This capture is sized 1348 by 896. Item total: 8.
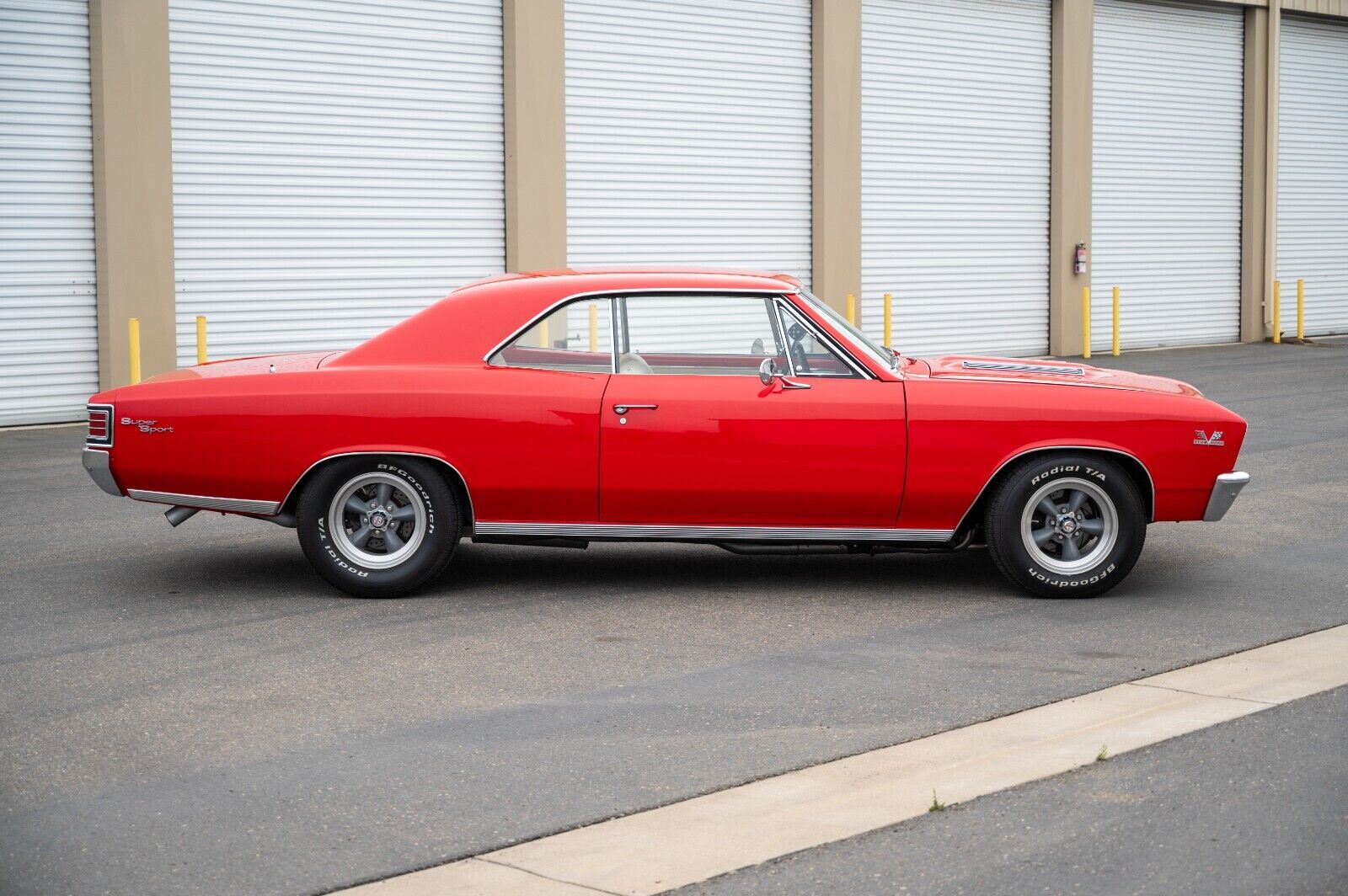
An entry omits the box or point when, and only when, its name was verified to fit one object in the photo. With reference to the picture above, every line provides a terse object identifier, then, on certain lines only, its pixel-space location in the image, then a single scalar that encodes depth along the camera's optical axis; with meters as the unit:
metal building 15.88
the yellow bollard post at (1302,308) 26.88
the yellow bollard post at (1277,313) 26.84
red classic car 7.16
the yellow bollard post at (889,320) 21.39
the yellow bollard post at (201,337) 15.84
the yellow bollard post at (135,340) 15.61
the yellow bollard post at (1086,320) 24.11
